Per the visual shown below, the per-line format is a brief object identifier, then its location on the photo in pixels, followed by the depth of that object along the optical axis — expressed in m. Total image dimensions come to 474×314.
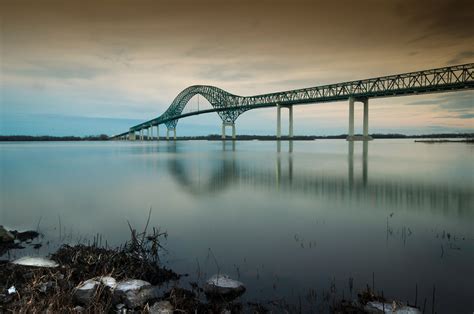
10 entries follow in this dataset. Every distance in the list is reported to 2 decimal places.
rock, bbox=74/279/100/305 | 4.61
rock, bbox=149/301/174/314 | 4.34
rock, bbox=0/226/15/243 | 7.66
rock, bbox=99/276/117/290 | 4.85
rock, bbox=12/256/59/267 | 5.85
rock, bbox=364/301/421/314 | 4.23
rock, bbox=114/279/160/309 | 4.64
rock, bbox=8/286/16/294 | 4.77
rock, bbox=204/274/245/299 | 5.04
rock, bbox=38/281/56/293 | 4.85
